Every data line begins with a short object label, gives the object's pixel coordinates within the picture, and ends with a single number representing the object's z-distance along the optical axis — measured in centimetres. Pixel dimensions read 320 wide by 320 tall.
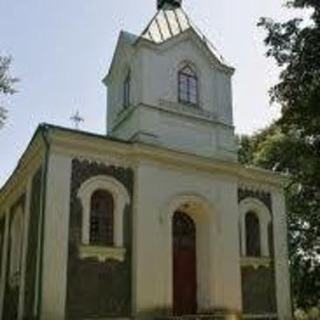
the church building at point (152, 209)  1205
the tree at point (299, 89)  1091
